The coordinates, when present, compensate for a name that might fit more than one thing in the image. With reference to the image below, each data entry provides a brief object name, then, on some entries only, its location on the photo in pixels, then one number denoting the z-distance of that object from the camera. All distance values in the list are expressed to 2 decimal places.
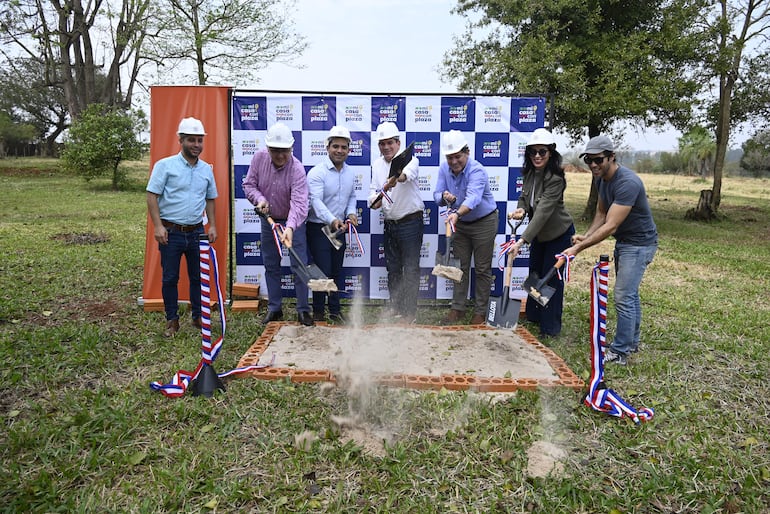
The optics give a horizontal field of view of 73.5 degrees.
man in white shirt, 4.67
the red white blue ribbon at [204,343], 3.33
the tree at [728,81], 11.85
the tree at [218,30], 18.12
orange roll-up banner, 5.02
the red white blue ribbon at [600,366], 3.21
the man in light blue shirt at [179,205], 4.24
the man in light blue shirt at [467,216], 4.59
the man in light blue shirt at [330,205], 4.67
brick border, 3.52
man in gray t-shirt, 3.78
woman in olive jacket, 4.32
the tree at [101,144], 15.77
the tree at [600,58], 10.95
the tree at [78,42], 18.03
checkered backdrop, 5.19
